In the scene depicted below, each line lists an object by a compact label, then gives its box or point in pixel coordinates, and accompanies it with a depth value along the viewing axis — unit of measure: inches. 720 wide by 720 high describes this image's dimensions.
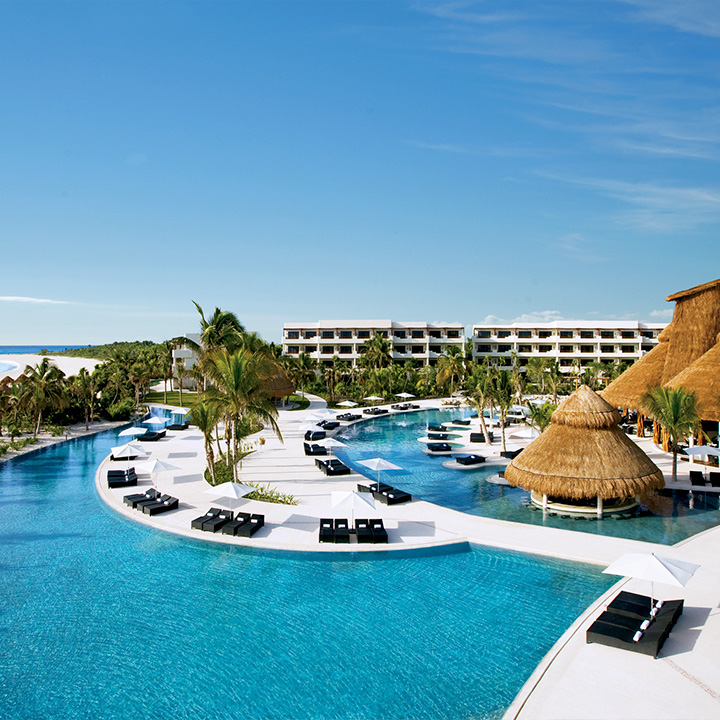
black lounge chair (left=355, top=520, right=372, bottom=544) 636.7
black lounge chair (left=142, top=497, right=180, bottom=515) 740.0
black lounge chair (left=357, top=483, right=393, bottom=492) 837.8
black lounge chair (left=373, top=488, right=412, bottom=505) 791.1
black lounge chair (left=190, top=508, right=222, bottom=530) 680.4
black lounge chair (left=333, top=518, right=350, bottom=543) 634.2
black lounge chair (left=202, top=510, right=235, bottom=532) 669.9
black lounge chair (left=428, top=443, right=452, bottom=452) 1234.6
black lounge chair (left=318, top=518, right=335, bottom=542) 635.5
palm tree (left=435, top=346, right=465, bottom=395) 2427.4
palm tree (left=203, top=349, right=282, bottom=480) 860.0
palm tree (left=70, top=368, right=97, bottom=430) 1632.6
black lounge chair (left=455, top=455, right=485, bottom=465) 1096.8
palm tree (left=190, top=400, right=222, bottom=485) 842.2
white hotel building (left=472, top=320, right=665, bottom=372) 3031.5
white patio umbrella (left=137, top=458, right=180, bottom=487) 877.2
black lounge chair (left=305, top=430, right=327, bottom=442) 1376.7
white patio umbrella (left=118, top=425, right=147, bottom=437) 1229.3
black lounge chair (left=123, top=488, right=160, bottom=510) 774.5
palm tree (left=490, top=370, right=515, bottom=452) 1330.0
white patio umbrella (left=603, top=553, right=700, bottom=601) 421.1
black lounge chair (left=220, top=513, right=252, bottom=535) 655.8
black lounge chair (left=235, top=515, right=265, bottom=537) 651.5
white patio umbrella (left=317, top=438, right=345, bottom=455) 1329.0
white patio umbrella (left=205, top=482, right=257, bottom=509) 709.9
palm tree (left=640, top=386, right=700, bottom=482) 896.3
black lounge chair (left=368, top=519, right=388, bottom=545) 633.0
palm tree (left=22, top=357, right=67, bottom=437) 1406.3
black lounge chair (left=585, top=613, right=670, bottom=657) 393.4
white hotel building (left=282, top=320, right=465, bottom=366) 3026.6
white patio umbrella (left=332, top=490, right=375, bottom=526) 651.5
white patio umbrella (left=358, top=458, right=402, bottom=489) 841.5
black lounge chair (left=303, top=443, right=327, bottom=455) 1179.6
